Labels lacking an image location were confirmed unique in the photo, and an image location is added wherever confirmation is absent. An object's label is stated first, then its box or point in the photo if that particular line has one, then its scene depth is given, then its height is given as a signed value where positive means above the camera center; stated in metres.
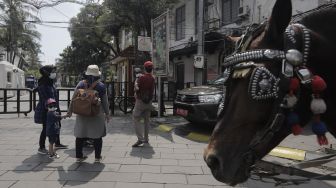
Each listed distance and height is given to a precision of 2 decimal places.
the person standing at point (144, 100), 8.93 -0.41
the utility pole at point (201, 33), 13.40 +1.67
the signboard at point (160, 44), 12.93 +1.30
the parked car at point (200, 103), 10.12 -0.56
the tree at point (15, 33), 20.16 +4.31
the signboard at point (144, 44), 14.51 +1.41
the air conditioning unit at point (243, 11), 16.49 +3.01
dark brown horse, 1.69 -0.07
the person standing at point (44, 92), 7.64 -0.20
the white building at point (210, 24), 16.05 +2.72
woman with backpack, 6.92 -0.76
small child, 7.32 -0.81
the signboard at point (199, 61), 12.99 +0.70
